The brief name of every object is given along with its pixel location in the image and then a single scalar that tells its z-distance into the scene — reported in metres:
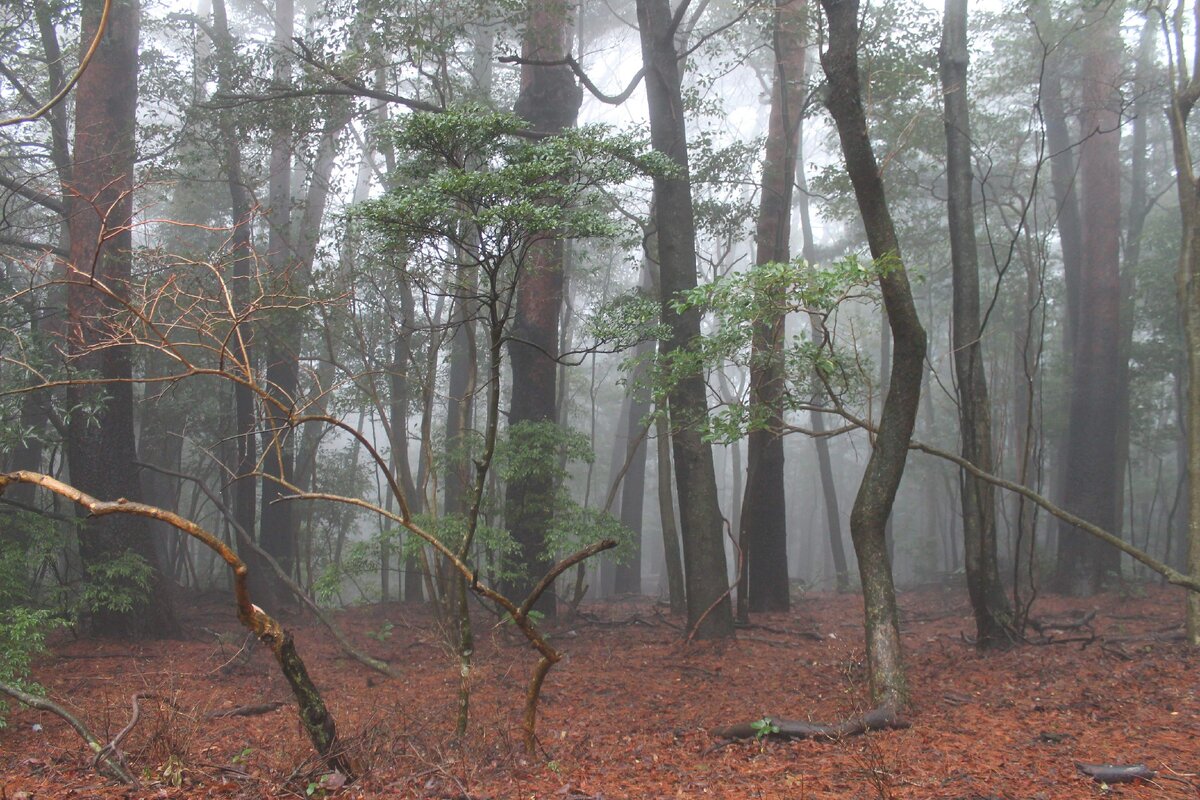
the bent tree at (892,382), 5.71
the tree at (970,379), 7.59
